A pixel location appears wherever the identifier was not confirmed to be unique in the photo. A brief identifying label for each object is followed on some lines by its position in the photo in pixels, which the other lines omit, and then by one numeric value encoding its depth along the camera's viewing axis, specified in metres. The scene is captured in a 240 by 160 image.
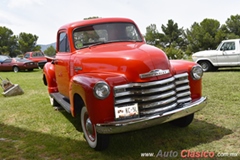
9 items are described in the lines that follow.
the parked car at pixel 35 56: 20.72
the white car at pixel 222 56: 11.74
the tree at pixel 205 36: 42.09
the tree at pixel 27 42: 56.25
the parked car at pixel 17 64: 19.30
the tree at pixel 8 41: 55.58
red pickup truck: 3.30
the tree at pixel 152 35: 60.30
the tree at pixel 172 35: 56.25
